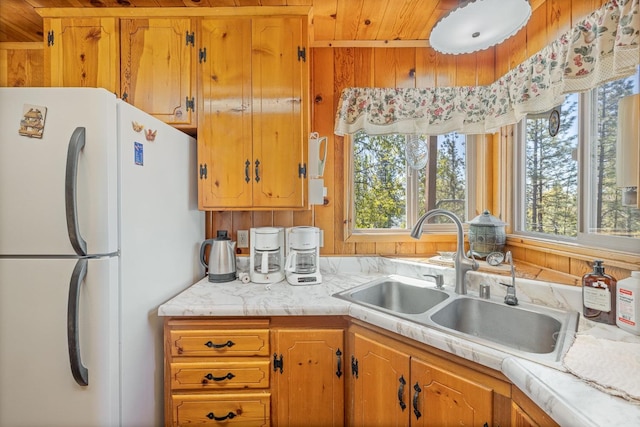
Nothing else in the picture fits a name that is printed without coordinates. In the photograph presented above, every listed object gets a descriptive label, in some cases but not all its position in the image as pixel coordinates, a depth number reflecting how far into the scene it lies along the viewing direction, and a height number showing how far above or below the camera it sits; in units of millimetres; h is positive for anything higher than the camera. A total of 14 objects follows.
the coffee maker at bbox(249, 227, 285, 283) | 1537 -239
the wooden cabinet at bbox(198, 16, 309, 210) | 1490 +652
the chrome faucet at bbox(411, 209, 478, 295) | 1312 -246
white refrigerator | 921 -165
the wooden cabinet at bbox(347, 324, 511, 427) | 844 -646
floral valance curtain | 971 +627
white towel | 628 -414
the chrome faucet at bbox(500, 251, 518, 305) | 1178 -376
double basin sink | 923 -463
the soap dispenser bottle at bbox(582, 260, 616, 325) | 966 -320
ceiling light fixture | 957 +718
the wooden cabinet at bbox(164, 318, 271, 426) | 1188 -726
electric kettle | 1561 -297
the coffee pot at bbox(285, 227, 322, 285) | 1517 -245
